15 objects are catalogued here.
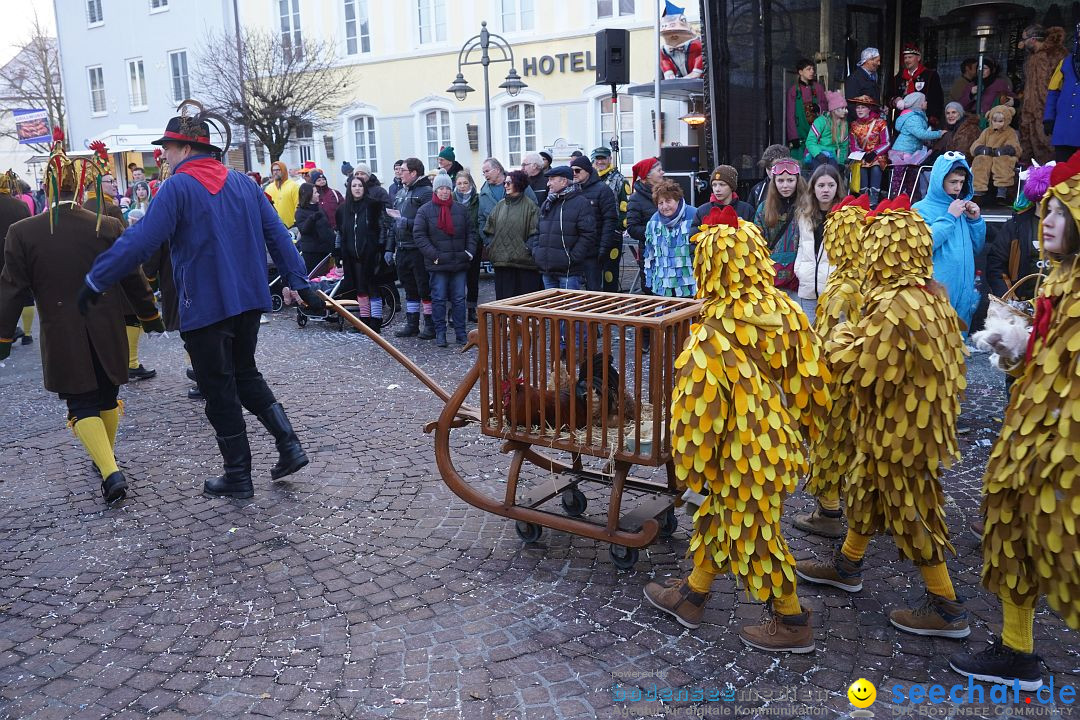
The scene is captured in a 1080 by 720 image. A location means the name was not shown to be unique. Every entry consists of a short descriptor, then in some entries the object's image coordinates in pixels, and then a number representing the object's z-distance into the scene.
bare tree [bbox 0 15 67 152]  35.72
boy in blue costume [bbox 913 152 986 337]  5.48
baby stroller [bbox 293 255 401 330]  10.39
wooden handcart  3.62
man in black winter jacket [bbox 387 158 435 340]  9.39
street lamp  15.70
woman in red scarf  9.04
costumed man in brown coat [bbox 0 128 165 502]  5.00
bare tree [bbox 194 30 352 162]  21.06
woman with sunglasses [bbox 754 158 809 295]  6.00
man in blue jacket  4.59
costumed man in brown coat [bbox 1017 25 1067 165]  9.57
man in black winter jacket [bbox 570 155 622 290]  8.34
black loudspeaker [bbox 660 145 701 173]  10.95
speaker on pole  11.70
